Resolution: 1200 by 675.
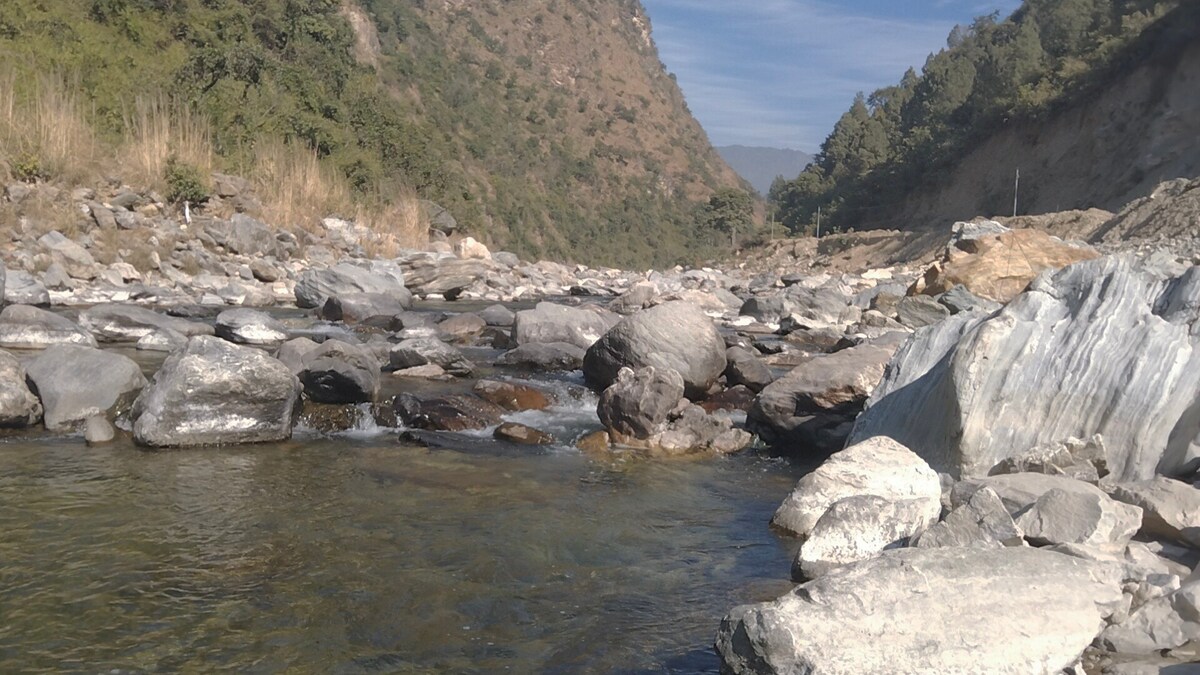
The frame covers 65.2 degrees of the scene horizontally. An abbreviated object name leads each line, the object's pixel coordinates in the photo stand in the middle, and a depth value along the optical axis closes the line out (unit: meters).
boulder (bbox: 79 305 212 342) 11.00
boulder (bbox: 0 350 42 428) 7.21
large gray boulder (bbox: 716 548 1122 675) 3.24
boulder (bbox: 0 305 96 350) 9.67
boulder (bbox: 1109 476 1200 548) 4.28
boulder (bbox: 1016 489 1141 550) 4.08
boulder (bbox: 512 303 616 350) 11.86
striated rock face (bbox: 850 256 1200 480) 5.09
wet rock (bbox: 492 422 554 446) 7.90
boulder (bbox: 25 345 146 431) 7.47
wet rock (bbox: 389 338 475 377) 10.25
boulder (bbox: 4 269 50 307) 12.88
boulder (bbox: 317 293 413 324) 14.44
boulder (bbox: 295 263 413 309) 16.27
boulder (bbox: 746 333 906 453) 7.75
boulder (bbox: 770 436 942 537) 5.26
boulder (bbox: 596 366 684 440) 7.92
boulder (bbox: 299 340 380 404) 8.38
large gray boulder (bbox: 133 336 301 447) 7.09
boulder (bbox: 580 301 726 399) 9.12
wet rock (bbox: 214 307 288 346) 11.36
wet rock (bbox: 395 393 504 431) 8.15
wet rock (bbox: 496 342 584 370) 11.00
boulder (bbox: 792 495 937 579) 4.60
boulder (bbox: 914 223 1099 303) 13.85
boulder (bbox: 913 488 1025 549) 4.04
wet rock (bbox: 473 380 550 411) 9.02
